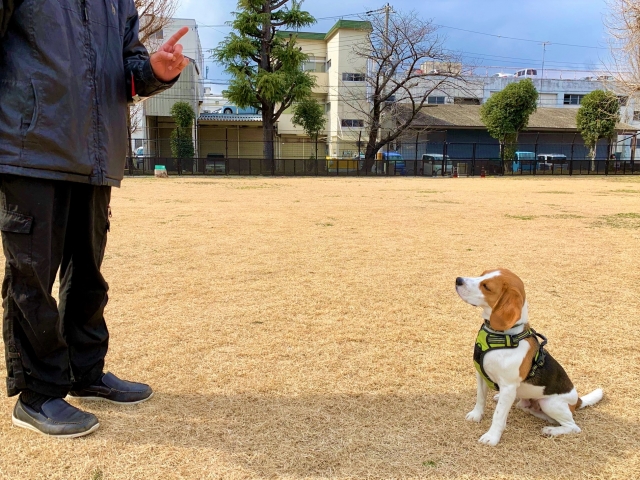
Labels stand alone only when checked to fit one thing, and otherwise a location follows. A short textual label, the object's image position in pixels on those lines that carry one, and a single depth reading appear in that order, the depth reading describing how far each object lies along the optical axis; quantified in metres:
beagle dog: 1.85
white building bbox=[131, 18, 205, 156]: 30.25
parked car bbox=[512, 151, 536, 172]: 29.45
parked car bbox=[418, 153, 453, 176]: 28.34
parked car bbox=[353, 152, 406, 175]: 27.80
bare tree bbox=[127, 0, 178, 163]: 19.02
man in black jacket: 1.59
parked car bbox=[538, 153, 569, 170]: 29.59
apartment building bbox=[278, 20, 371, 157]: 35.70
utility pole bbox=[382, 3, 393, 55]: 28.64
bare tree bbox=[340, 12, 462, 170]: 28.36
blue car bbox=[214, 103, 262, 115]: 38.41
